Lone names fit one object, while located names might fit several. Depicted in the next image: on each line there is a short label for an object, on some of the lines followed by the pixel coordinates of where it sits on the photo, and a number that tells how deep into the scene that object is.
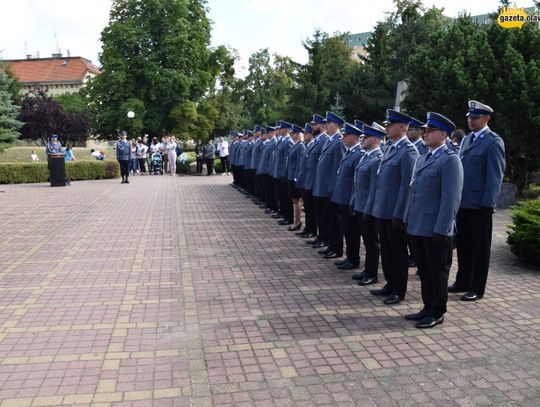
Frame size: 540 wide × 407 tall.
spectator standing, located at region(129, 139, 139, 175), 26.43
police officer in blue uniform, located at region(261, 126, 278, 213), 12.49
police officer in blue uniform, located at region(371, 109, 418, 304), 5.59
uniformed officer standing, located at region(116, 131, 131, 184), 19.81
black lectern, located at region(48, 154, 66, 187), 19.66
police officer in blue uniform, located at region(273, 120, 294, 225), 11.03
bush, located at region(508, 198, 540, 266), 7.01
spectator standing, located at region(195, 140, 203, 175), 25.56
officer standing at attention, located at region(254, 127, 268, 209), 13.48
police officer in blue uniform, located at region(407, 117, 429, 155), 6.73
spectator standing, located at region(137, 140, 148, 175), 26.66
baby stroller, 26.64
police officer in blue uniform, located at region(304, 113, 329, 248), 8.58
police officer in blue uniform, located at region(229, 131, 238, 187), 18.56
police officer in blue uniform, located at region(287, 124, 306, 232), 10.18
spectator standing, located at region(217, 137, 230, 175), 24.55
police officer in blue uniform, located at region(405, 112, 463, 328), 4.79
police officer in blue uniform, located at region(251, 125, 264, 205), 14.30
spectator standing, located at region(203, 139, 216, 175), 24.67
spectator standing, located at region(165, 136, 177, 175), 26.06
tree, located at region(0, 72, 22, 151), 23.12
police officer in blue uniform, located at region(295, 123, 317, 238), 9.15
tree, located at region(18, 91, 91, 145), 47.06
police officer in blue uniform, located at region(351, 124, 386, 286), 6.41
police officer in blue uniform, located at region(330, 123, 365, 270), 7.18
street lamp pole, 37.97
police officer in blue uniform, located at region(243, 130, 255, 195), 15.72
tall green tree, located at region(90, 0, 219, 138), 38.72
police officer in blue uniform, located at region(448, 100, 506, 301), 5.68
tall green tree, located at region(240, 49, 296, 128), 56.74
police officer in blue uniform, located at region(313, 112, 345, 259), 7.91
